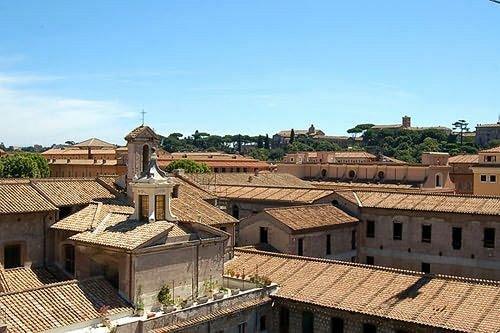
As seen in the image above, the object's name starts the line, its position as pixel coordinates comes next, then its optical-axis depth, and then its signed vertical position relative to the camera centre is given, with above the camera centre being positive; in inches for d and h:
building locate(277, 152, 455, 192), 2785.4 -137.3
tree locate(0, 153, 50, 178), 3405.5 -139.5
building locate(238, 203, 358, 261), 1519.4 -223.7
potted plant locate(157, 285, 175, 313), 1013.6 -256.3
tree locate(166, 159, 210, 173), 3319.4 -124.0
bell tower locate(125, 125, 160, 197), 1220.5 -10.2
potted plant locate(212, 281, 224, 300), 1051.7 -263.1
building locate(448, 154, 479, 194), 3378.4 -159.7
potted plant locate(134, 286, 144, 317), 967.6 -255.6
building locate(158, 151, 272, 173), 4266.7 -137.8
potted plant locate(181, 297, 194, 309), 995.2 -263.2
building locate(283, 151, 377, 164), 3772.1 -85.1
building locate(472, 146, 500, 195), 2753.4 -127.7
